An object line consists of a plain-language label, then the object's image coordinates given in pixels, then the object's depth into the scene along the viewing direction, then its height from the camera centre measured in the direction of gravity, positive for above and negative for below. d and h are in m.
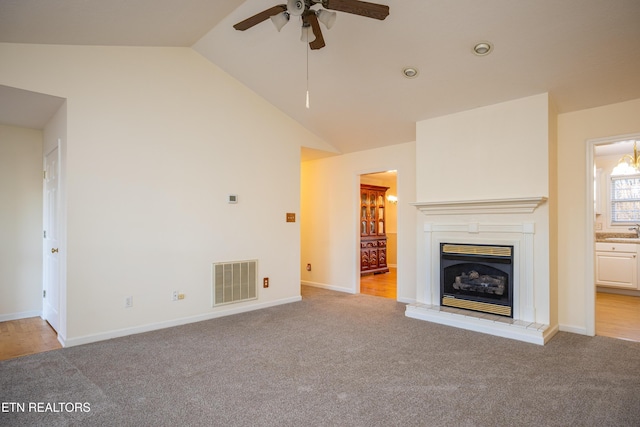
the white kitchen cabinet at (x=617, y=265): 5.55 -0.82
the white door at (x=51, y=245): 3.90 -0.33
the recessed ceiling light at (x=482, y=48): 3.22 +1.54
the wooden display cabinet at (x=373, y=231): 7.46 -0.33
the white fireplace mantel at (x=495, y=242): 3.75 -0.48
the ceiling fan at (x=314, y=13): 2.37 +1.44
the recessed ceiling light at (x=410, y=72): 3.75 +1.53
